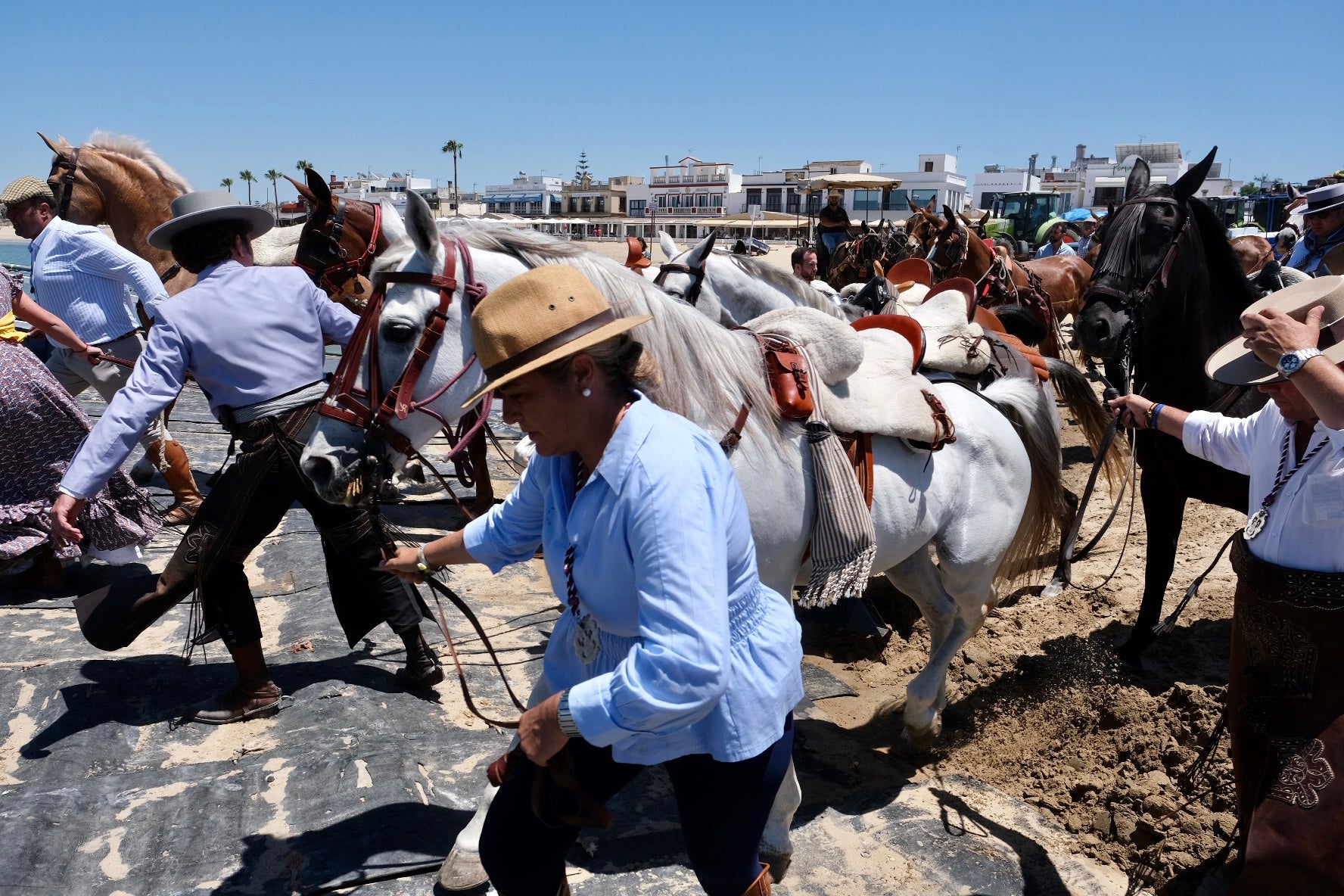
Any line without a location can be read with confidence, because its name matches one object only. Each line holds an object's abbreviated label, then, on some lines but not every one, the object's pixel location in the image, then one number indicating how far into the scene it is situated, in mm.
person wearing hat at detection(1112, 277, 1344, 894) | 2027
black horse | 4234
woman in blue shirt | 1519
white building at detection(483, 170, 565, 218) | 96750
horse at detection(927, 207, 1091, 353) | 8383
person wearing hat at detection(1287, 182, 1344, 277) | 5117
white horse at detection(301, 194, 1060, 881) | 2578
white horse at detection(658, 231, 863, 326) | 5352
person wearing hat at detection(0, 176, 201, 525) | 5355
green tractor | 29594
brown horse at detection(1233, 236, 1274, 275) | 9578
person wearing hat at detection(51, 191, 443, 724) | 3242
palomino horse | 6582
